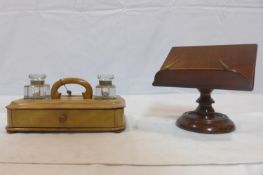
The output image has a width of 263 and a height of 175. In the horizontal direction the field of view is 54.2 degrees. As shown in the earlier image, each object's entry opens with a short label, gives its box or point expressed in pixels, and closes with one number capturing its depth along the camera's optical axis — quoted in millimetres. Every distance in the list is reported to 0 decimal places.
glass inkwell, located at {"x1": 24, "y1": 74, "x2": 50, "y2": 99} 721
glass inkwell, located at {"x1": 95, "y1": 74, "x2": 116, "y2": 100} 723
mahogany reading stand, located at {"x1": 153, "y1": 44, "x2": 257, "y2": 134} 626
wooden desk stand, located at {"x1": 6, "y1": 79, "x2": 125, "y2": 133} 659
